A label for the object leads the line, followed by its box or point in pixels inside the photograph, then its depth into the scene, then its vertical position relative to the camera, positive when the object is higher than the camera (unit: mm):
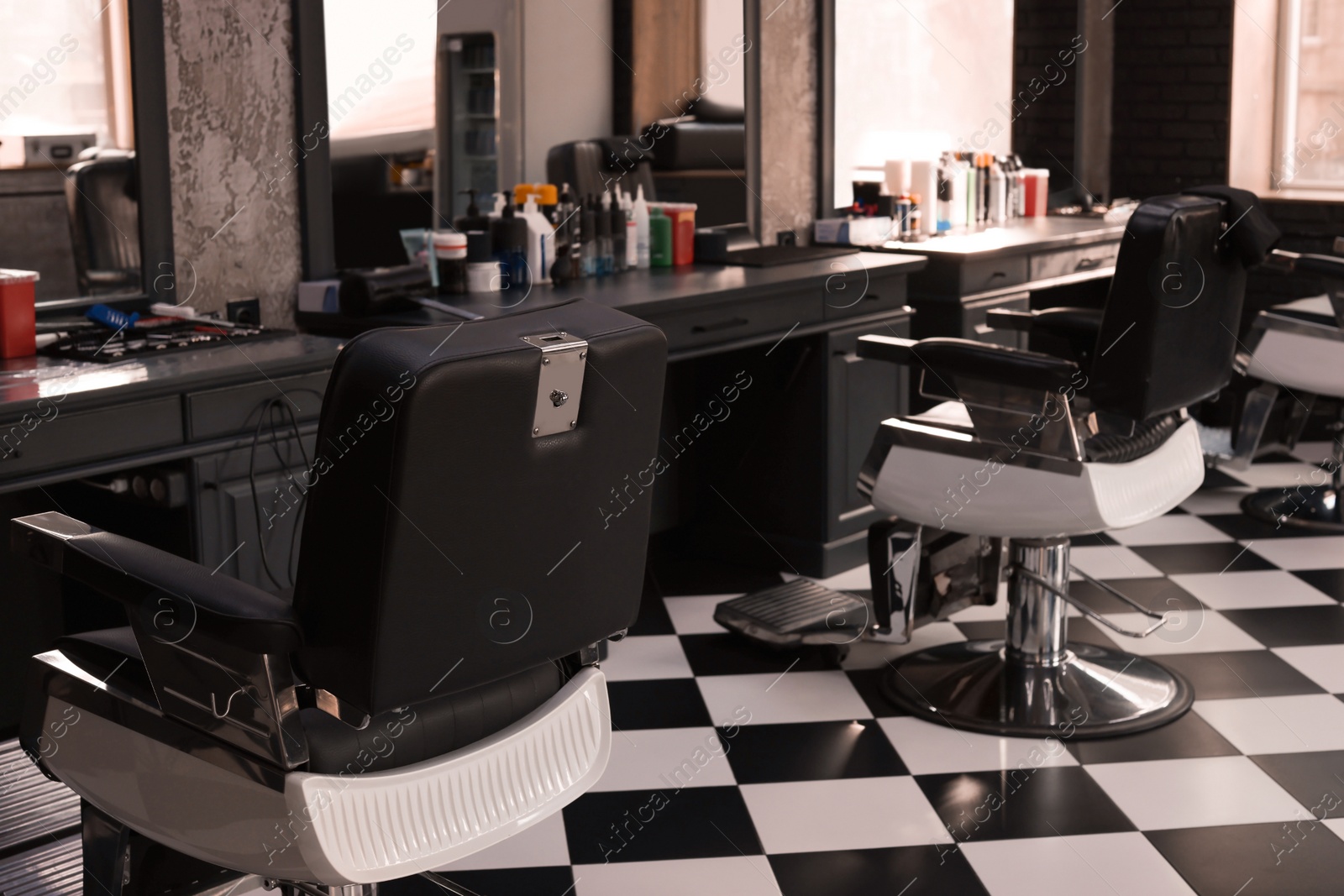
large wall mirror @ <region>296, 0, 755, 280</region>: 3125 +289
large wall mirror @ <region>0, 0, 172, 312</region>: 2646 +151
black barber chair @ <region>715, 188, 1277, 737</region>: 2756 -499
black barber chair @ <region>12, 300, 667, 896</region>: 1484 -446
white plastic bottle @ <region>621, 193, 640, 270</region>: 3719 -34
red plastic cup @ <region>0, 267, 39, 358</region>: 2449 -144
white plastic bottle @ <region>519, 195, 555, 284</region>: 3396 -41
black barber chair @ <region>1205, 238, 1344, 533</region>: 4340 -481
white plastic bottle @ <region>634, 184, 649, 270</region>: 3768 -17
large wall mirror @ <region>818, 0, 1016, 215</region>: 4582 +480
